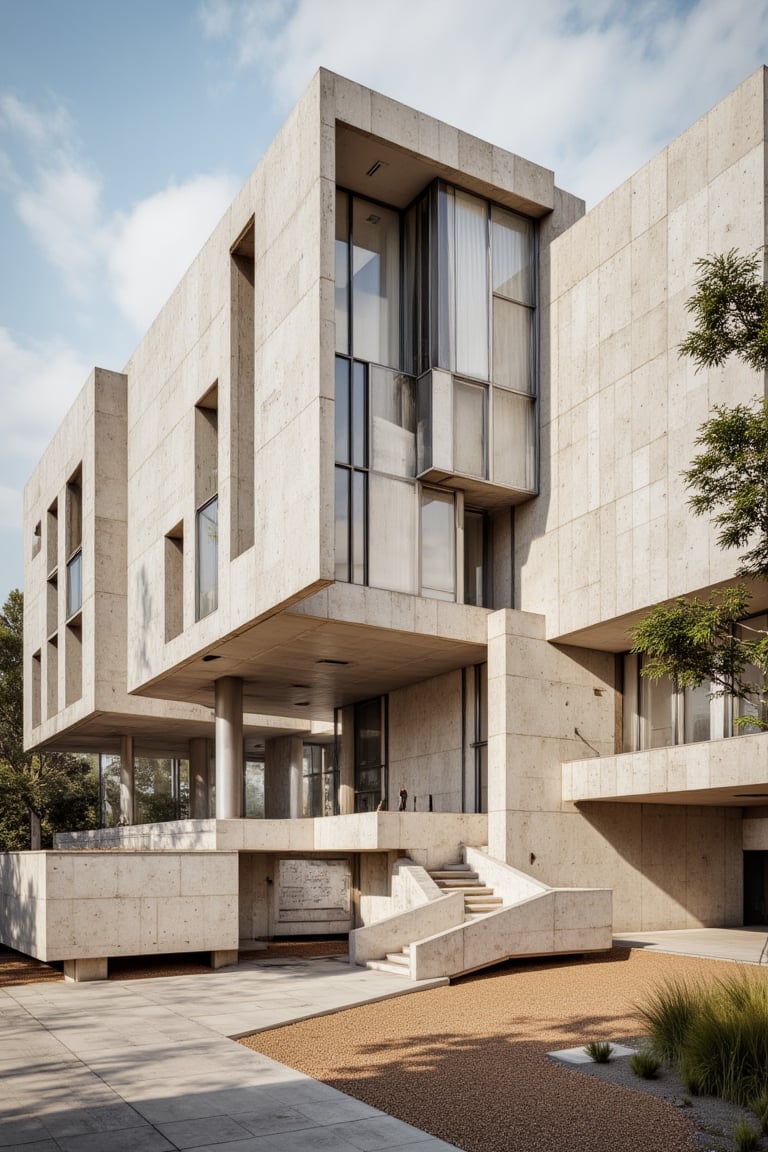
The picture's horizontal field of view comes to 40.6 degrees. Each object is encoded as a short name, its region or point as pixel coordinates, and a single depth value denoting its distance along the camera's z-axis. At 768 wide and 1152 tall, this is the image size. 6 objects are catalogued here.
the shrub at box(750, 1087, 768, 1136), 8.95
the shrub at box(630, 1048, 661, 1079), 10.82
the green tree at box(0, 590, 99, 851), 50.38
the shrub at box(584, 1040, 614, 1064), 11.63
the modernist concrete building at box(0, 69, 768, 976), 20.42
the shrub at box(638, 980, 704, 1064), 11.21
